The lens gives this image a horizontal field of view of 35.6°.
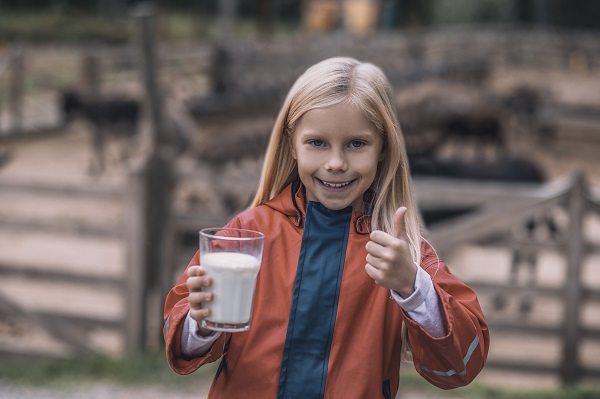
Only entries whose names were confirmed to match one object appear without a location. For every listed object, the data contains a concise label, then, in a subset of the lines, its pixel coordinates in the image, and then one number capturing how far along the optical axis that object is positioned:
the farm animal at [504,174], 8.51
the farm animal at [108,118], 16.31
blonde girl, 1.89
